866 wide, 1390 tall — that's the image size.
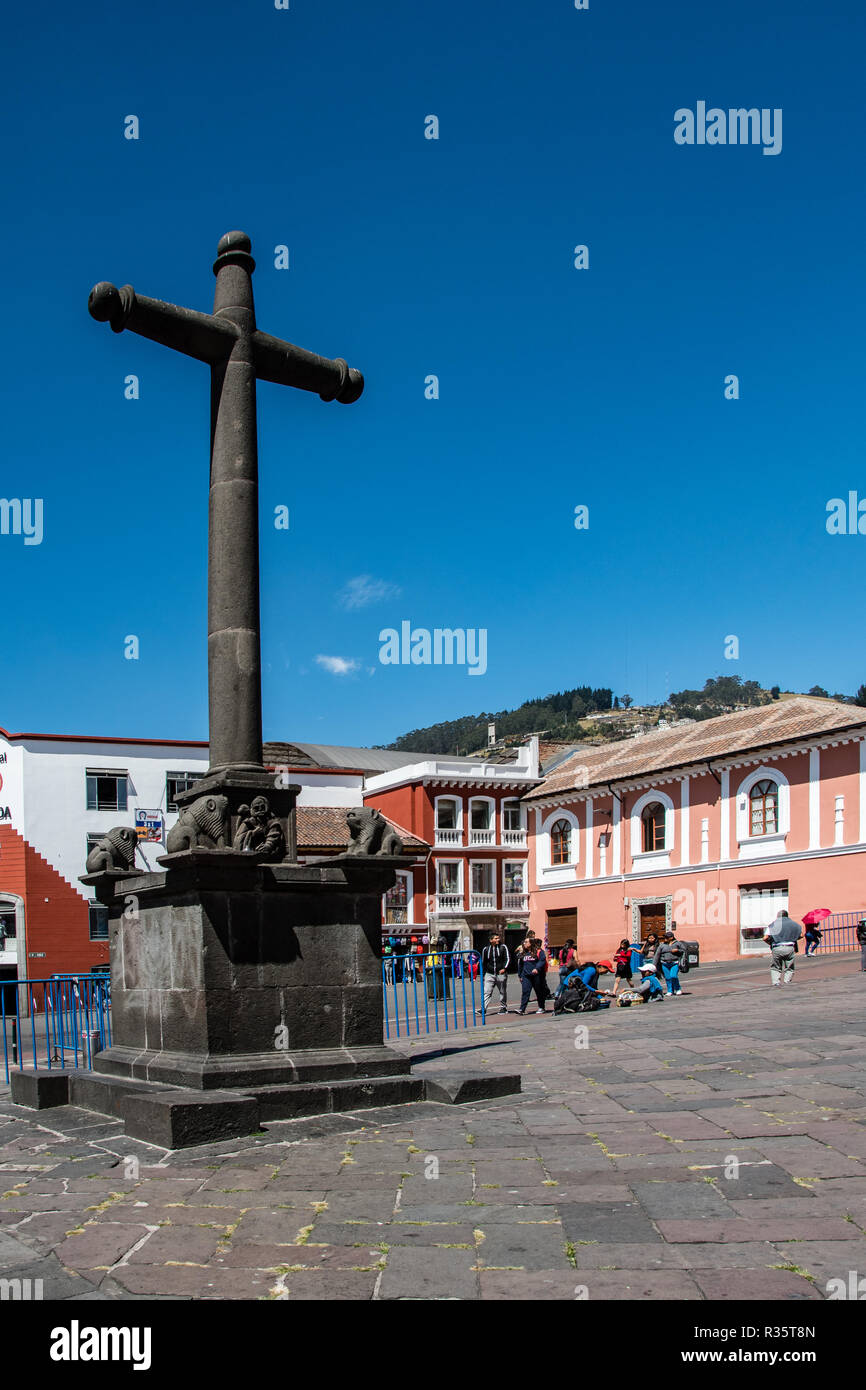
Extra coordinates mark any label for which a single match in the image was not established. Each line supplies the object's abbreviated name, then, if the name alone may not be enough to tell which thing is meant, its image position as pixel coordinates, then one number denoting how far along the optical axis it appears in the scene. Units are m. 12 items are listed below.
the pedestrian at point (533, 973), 19.27
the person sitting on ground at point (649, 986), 19.19
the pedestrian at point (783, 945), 18.91
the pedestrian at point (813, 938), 26.84
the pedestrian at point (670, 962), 19.97
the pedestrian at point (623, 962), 22.11
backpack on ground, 18.19
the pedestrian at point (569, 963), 19.22
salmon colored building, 30.80
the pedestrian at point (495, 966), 19.48
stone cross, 8.16
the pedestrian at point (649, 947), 25.01
